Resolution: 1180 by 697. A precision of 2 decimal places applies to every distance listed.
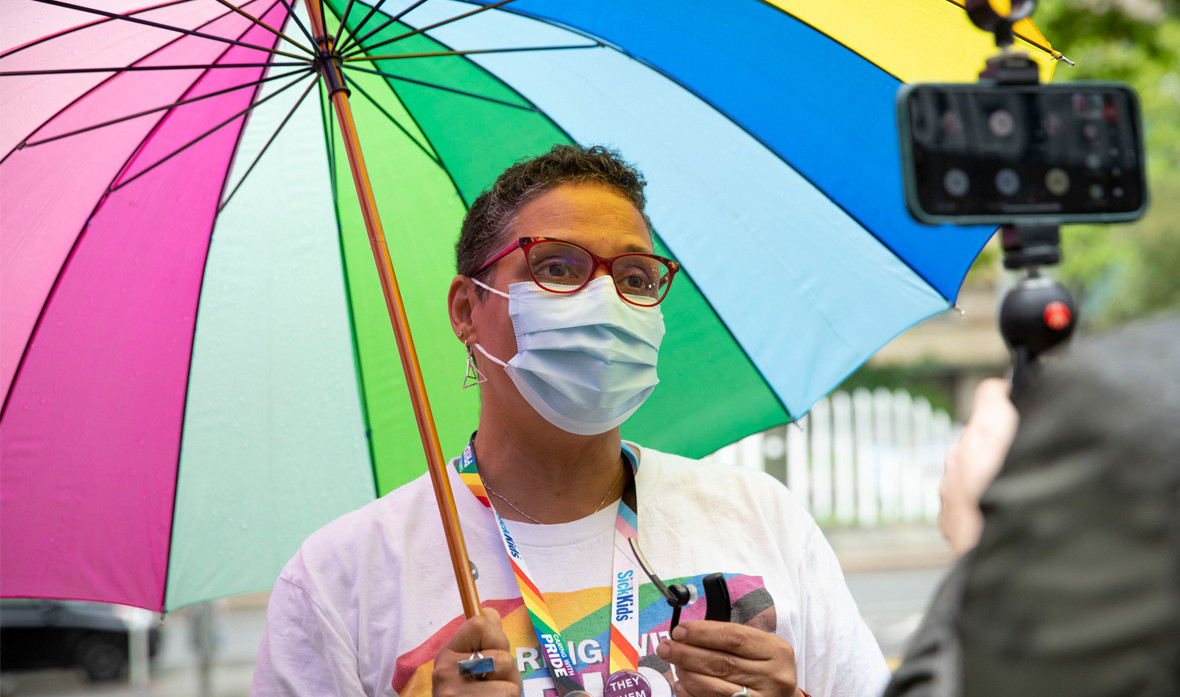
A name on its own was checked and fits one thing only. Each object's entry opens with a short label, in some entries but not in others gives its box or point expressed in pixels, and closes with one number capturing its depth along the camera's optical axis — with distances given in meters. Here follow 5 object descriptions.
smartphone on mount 1.25
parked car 11.76
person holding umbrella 2.23
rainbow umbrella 2.71
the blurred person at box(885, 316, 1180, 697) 0.88
